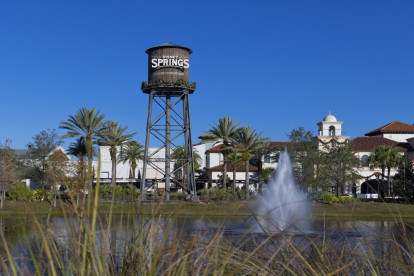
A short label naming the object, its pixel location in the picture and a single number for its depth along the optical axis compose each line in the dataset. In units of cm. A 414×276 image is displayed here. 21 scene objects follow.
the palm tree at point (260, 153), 5628
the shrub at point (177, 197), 4762
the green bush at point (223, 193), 4925
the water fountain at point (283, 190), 3931
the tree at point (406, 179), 4909
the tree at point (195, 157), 6670
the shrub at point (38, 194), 4587
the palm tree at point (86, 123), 5369
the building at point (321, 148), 7025
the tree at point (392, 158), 5767
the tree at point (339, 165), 5319
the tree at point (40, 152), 6062
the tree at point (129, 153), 6581
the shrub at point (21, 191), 4170
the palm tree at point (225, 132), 5612
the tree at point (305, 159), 5275
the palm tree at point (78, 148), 5736
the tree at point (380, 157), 5781
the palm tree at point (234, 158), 6244
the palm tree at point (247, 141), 5509
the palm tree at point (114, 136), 5494
